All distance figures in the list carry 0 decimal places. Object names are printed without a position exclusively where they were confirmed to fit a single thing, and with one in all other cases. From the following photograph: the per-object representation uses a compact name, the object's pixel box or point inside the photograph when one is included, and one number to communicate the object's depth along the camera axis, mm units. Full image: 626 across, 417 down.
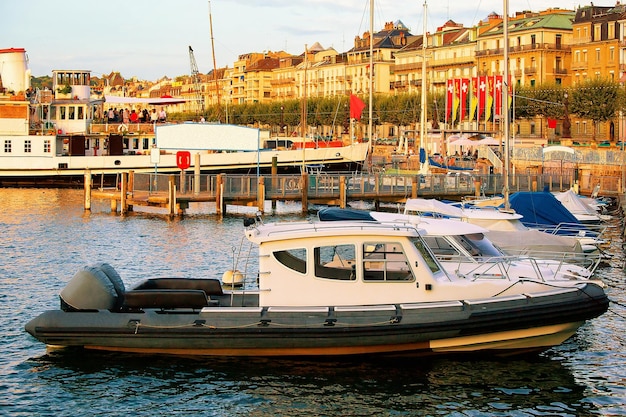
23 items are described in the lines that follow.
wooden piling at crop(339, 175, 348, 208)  49938
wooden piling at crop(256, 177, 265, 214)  48000
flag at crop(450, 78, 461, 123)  87369
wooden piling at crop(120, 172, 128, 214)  49053
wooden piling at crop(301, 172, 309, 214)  49406
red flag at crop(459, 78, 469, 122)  85250
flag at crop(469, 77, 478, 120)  83281
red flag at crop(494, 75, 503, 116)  78081
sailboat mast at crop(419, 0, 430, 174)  61375
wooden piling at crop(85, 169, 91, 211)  50719
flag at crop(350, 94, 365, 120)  67562
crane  106806
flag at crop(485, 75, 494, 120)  80438
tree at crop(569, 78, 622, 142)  92044
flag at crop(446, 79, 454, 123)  89188
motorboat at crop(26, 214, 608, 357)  19016
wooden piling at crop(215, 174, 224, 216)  48281
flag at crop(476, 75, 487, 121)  81688
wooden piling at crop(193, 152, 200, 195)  48881
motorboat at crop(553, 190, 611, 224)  41812
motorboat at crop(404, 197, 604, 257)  29969
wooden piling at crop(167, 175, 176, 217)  47500
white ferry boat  68438
